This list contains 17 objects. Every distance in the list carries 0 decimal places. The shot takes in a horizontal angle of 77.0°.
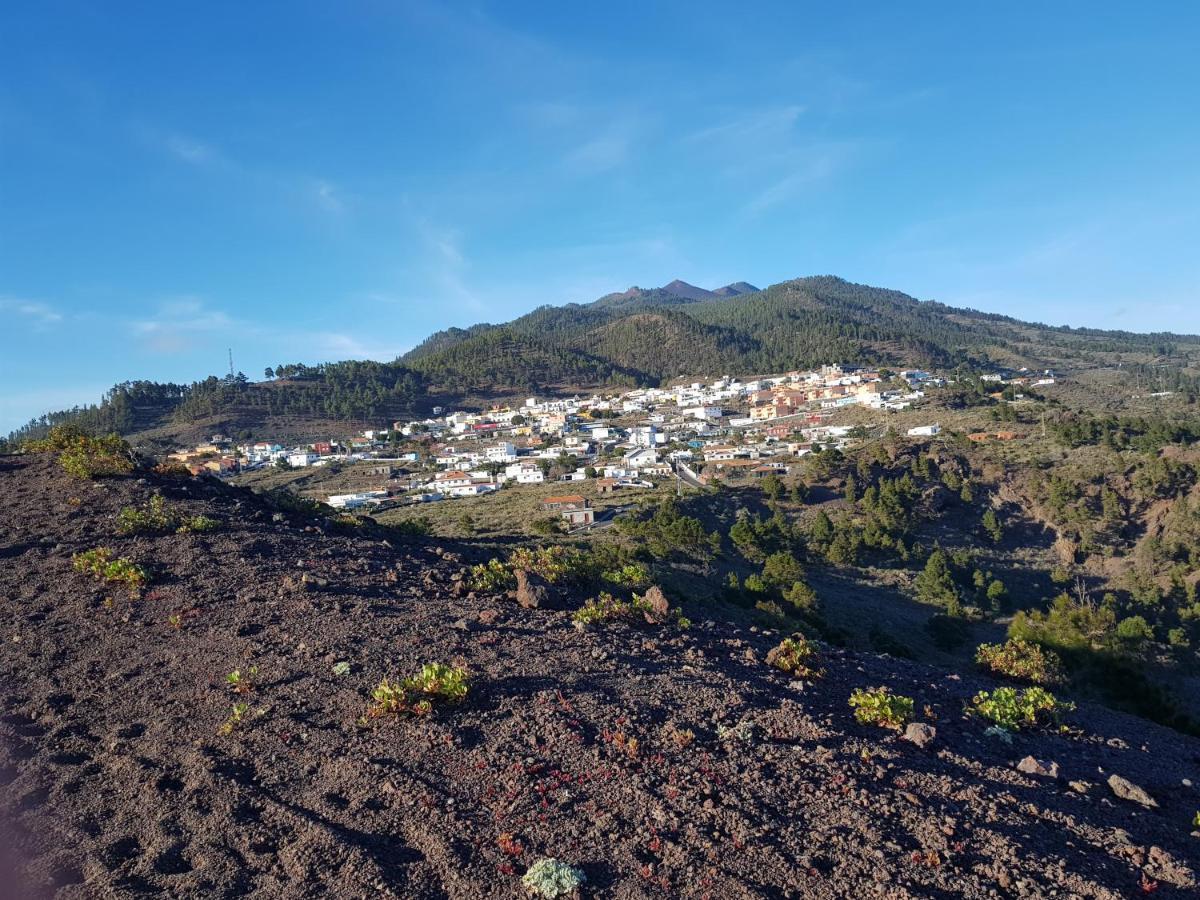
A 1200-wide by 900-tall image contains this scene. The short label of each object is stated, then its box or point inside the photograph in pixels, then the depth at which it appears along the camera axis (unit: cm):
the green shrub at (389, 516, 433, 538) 1345
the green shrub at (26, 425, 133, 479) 1165
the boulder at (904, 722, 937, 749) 568
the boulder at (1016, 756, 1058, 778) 548
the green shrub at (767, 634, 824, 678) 713
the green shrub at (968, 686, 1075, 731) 681
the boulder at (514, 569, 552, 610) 833
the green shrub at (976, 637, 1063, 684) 957
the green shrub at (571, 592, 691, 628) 783
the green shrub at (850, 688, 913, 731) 597
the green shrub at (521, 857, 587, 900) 370
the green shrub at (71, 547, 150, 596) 805
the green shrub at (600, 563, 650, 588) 1036
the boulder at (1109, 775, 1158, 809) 534
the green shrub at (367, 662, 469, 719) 531
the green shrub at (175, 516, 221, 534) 976
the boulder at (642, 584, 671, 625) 820
